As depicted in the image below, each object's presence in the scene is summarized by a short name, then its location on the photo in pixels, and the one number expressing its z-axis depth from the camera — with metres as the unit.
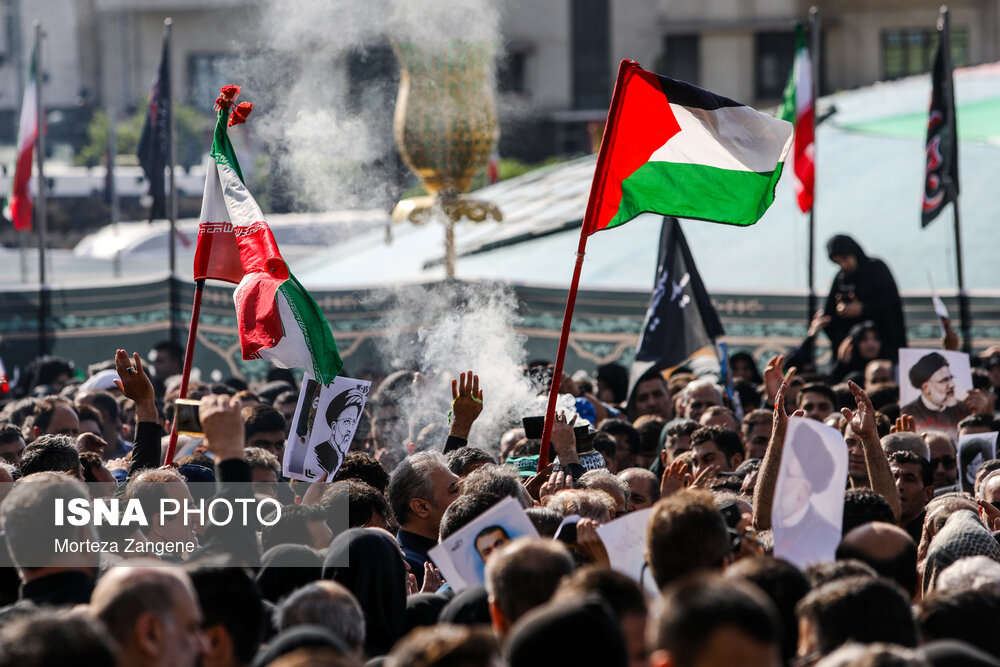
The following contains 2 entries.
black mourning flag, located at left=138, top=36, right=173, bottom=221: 26.77
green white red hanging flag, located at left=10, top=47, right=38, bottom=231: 28.11
